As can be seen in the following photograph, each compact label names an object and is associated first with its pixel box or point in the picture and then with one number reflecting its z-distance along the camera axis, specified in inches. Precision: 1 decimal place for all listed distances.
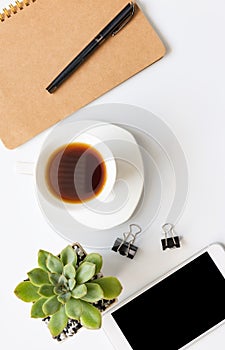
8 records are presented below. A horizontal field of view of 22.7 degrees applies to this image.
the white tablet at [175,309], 33.0
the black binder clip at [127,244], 32.9
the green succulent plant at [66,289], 29.0
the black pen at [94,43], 33.0
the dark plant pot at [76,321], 31.4
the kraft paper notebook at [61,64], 33.3
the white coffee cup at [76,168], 31.0
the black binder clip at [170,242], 32.9
